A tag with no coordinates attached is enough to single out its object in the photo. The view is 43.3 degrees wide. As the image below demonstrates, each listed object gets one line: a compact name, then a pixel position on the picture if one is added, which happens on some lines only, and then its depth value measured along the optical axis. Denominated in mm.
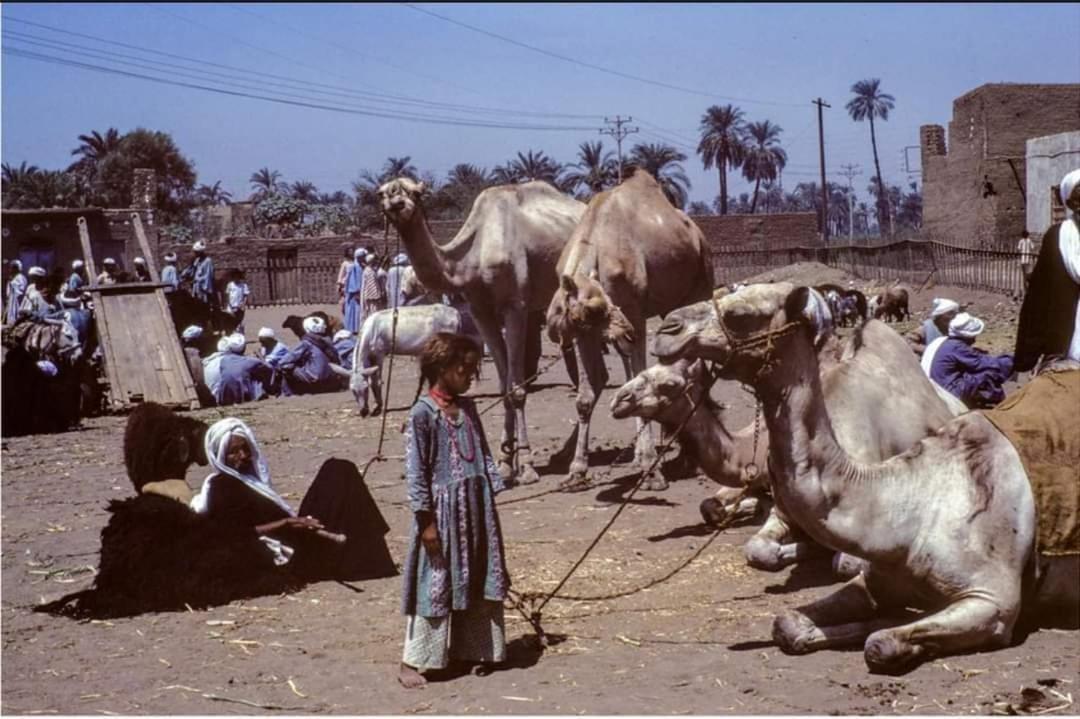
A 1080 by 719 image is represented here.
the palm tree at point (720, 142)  102125
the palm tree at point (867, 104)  125812
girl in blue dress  6199
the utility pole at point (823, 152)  73950
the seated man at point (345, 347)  19641
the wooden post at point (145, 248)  20344
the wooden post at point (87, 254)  19781
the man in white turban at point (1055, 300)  6961
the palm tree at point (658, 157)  77625
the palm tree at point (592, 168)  73688
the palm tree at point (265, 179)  105444
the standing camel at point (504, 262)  11500
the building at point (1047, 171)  26953
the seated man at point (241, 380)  18656
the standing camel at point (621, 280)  10281
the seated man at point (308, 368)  19078
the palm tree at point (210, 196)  81938
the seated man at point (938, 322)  11609
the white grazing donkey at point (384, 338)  16094
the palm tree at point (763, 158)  111625
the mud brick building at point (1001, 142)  36812
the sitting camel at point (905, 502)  5734
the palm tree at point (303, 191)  94862
